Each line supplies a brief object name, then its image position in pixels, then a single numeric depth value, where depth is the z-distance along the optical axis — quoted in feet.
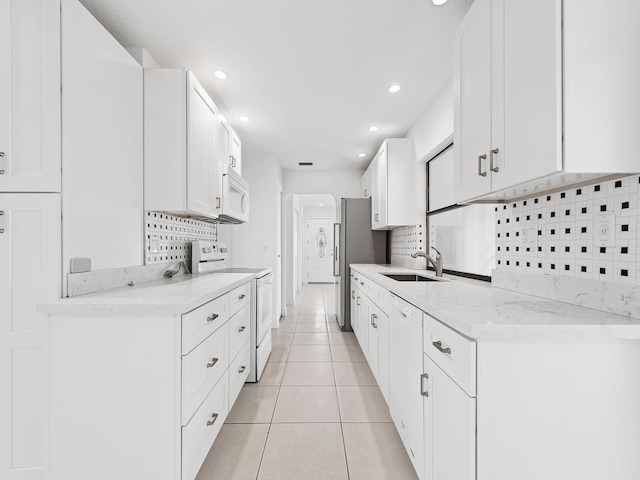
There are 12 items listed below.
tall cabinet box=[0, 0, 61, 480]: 4.52
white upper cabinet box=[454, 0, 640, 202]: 3.22
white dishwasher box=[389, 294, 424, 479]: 4.66
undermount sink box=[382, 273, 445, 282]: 9.29
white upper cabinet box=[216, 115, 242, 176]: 9.08
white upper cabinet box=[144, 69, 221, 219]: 6.81
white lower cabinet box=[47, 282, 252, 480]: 4.15
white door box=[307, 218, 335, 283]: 31.65
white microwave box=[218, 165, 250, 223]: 9.15
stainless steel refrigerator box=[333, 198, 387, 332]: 14.83
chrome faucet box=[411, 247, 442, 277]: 8.63
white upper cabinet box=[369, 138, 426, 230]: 11.43
